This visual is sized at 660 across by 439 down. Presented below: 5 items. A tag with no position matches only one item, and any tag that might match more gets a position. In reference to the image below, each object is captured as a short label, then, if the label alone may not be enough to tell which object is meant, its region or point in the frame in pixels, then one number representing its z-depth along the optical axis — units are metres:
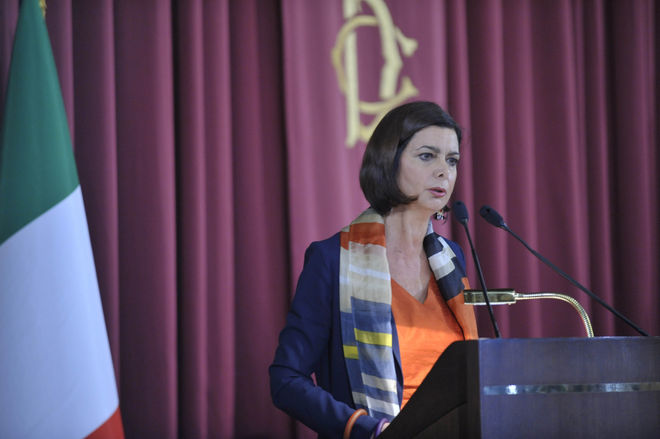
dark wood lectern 4.62
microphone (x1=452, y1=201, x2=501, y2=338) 4.99
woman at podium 5.13
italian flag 5.21
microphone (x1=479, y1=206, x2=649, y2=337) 4.95
